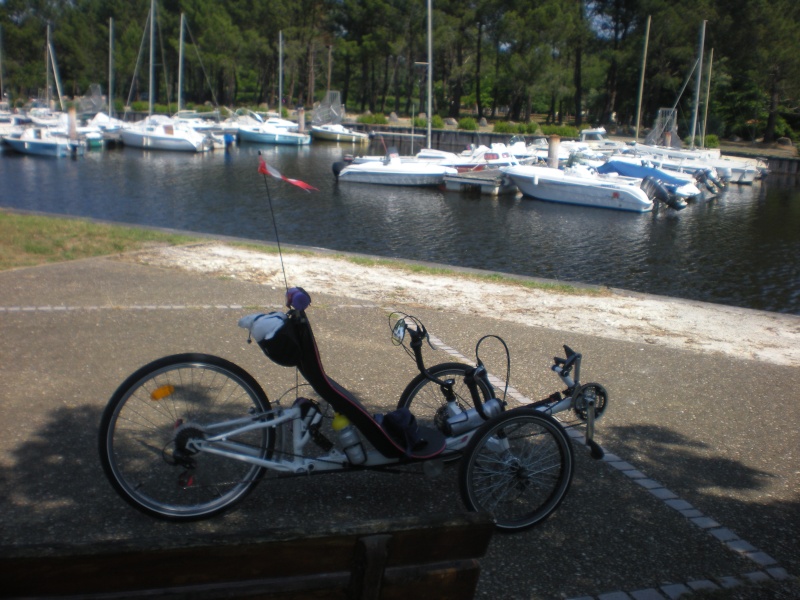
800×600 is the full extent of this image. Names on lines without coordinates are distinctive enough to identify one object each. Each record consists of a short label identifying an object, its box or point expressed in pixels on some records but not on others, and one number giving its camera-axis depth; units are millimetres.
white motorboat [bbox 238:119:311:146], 54250
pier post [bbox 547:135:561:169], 32812
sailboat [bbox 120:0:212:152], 44531
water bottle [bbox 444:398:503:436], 4176
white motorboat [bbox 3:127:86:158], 38125
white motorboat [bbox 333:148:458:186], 31891
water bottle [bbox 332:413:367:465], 3812
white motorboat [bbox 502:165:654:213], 27844
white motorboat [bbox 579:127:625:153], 46062
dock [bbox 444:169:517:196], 31375
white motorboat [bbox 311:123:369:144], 57844
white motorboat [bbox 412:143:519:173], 34969
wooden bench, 1983
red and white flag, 3975
